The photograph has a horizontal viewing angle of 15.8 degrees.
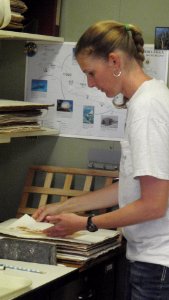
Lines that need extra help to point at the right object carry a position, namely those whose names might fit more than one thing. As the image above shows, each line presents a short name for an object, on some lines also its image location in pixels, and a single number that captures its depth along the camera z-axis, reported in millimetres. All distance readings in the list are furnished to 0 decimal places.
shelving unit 2654
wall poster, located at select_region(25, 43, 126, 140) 2652
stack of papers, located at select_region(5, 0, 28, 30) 2395
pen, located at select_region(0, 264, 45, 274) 2004
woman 1816
